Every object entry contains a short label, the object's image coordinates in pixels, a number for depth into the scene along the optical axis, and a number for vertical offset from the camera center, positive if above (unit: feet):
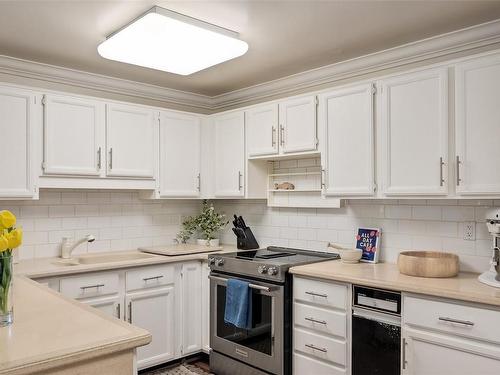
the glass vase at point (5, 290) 5.14 -1.14
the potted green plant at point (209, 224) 14.03 -1.03
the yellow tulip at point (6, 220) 5.00 -0.31
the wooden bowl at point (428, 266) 8.56 -1.46
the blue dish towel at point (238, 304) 10.44 -2.71
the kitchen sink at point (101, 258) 11.11 -1.83
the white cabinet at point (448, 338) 7.04 -2.49
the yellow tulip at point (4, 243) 4.97 -0.57
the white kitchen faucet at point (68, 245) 11.63 -1.40
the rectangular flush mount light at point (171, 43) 8.12 +3.06
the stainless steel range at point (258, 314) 9.96 -2.92
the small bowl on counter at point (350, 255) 10.46 -1.50
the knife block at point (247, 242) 13.25 -1.50
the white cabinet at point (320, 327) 9.02 -2.90
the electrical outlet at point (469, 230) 9.31 -0.80
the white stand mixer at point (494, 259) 7.73 -1.22
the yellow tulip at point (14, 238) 5.08 -0.53
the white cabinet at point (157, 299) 10.57 -2.83
